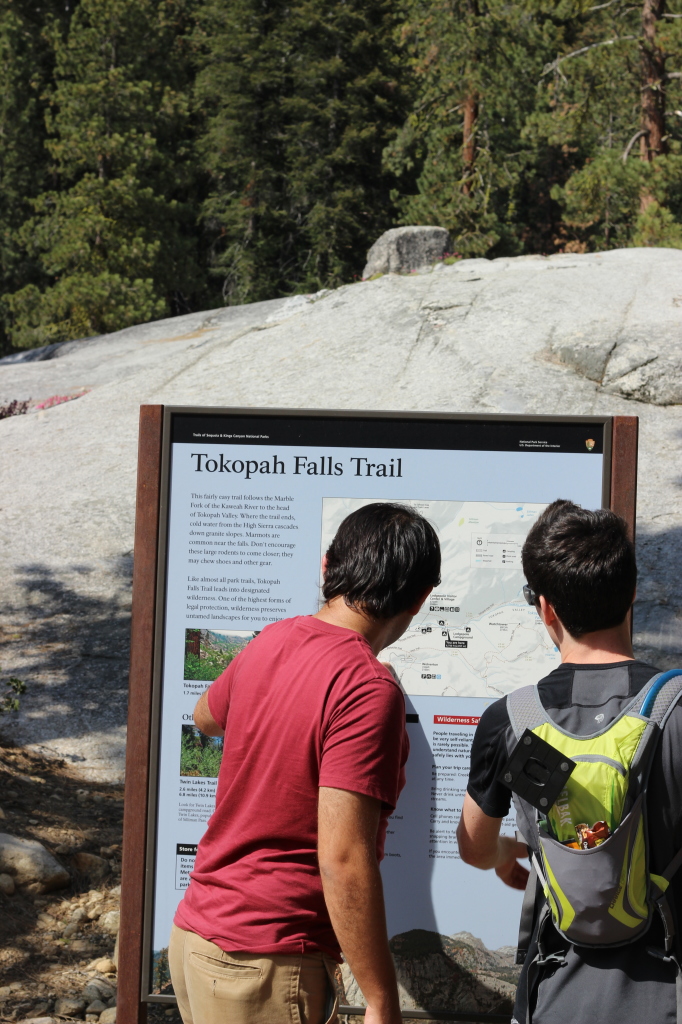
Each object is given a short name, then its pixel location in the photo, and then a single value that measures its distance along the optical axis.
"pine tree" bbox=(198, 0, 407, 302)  25.80
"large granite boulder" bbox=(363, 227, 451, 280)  13.71
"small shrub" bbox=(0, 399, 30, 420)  10.89
